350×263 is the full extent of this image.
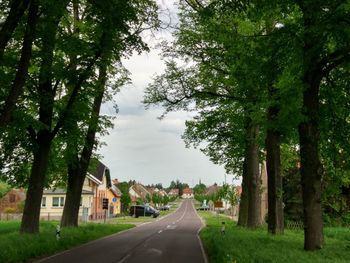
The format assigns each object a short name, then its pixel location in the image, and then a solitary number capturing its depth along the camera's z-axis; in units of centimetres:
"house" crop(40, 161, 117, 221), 7175
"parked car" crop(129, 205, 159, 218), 7894
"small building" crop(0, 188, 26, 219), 7606
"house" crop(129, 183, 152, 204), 15035
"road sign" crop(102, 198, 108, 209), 4411
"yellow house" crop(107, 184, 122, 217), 8795
